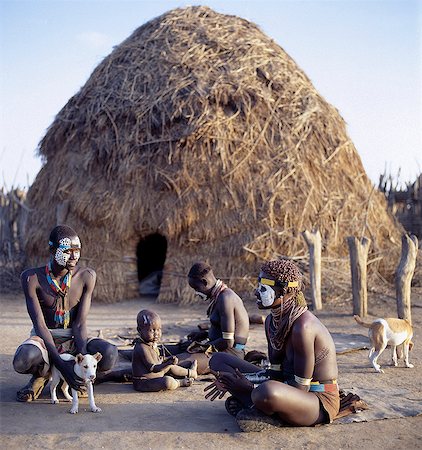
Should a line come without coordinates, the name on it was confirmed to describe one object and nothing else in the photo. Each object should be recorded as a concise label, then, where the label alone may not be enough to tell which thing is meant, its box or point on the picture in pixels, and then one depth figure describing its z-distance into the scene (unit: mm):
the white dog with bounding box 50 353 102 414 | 3869
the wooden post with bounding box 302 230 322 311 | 7980
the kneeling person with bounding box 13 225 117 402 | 4164
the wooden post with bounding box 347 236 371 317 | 7633
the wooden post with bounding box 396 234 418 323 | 7004
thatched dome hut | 8938
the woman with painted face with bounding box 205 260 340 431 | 3400
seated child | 4363
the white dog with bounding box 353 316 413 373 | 5000
